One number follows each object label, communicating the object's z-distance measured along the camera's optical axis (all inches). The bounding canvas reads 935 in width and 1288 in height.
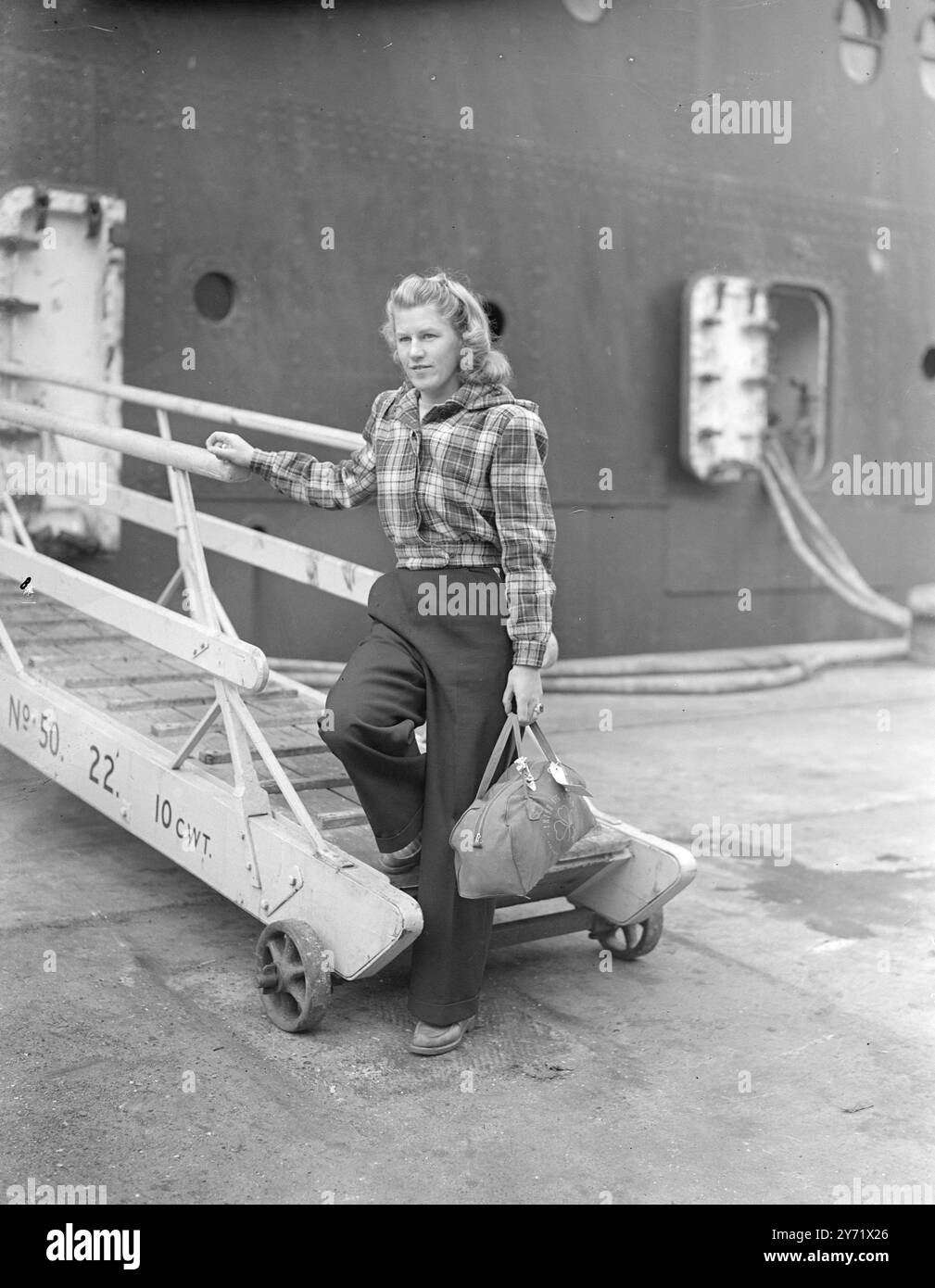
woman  116.6
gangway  121.9
